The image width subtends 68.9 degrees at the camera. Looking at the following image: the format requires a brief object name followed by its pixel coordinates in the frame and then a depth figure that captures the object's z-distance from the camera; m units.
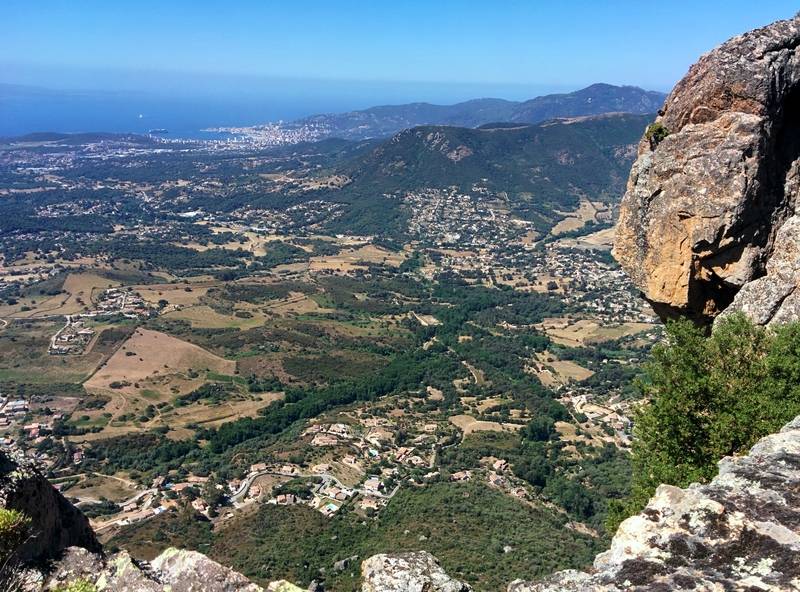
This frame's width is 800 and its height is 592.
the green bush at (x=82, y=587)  4.73
